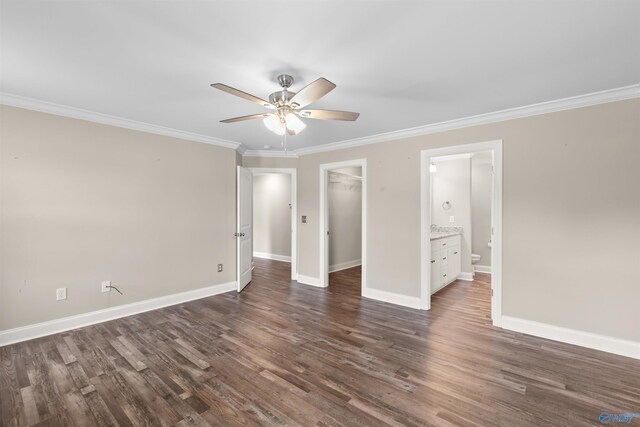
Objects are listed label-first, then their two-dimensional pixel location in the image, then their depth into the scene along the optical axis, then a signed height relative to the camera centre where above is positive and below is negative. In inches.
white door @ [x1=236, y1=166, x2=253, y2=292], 184.1 -9.7
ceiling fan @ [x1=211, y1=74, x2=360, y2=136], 92.9 +32.0
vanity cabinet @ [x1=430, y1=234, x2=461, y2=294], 173.9 -33.4
